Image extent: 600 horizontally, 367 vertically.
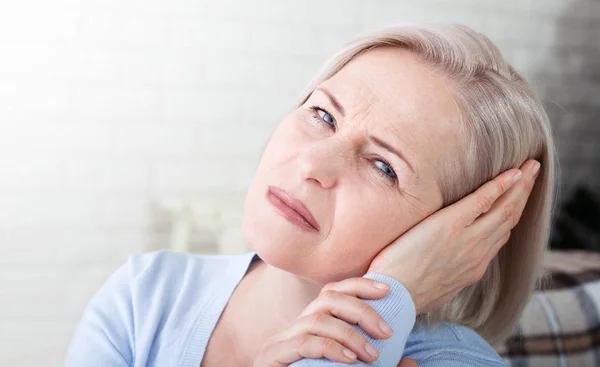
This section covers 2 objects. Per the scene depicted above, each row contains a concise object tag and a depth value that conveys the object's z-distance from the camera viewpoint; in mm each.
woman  906
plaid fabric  1276
